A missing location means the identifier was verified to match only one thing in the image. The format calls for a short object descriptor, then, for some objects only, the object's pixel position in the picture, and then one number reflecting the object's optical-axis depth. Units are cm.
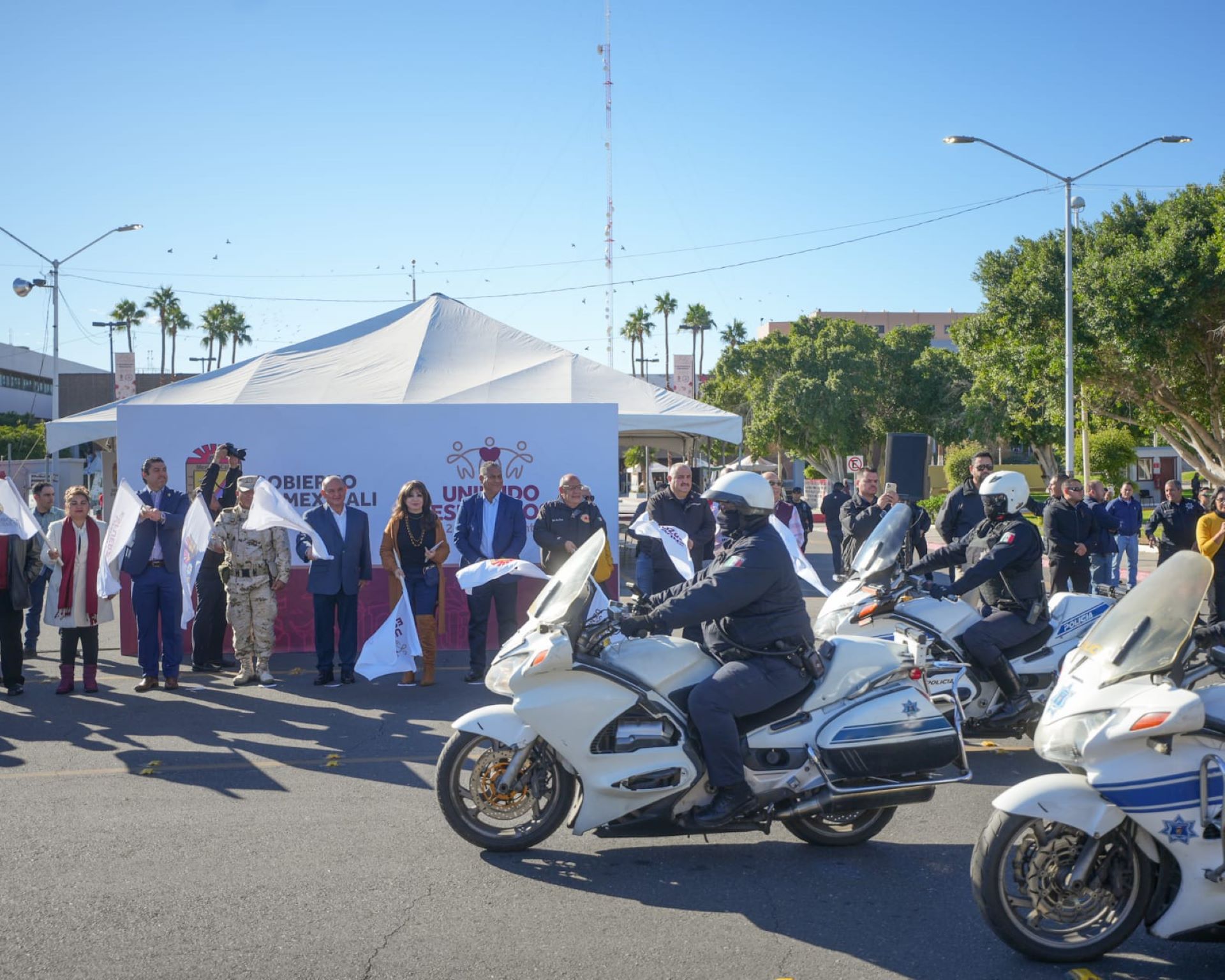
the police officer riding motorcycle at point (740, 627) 498
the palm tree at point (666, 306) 8519
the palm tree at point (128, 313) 7181
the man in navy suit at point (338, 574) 995
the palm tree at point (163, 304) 7069
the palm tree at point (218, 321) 6994
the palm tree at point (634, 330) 8406
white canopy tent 1628
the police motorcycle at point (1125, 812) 382
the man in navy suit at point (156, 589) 952
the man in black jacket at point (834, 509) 1873
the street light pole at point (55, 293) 2989
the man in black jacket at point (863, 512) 1242
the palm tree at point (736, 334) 8388
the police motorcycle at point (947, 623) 700
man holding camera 1064
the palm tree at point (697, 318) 8512
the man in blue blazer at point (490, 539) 1010
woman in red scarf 934
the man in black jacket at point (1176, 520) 1472
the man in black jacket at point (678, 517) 1080
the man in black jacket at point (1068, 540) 1259
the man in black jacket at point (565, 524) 1027
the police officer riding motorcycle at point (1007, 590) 706
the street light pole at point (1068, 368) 2447
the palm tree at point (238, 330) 7038
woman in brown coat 1002
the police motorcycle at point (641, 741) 503
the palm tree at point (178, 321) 7119
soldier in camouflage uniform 987
